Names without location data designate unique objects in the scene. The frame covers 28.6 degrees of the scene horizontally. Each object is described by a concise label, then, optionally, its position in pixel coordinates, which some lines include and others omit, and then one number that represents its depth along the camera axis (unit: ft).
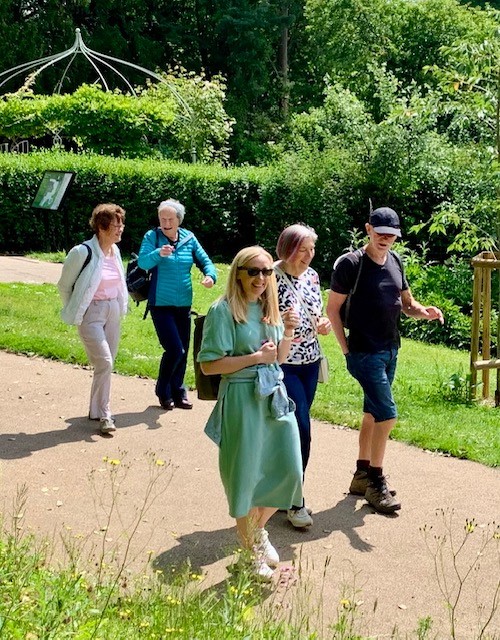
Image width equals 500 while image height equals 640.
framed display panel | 57.41
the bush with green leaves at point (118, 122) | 75.51
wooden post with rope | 29.14
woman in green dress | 16.12
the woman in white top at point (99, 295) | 24.56
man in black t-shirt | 19.60
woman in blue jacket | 26.71
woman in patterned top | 18.81
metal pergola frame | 82.75
